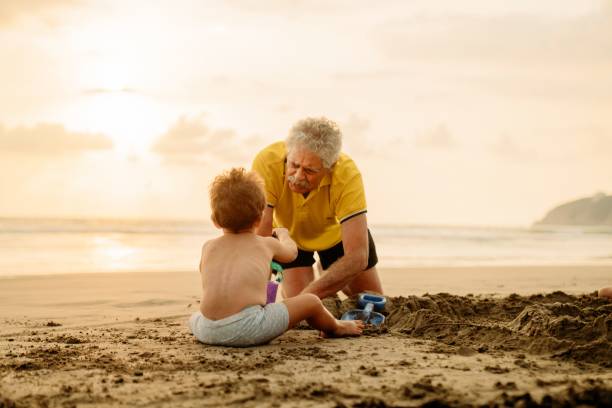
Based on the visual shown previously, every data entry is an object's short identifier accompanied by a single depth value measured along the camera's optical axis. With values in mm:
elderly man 4789
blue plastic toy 4941
